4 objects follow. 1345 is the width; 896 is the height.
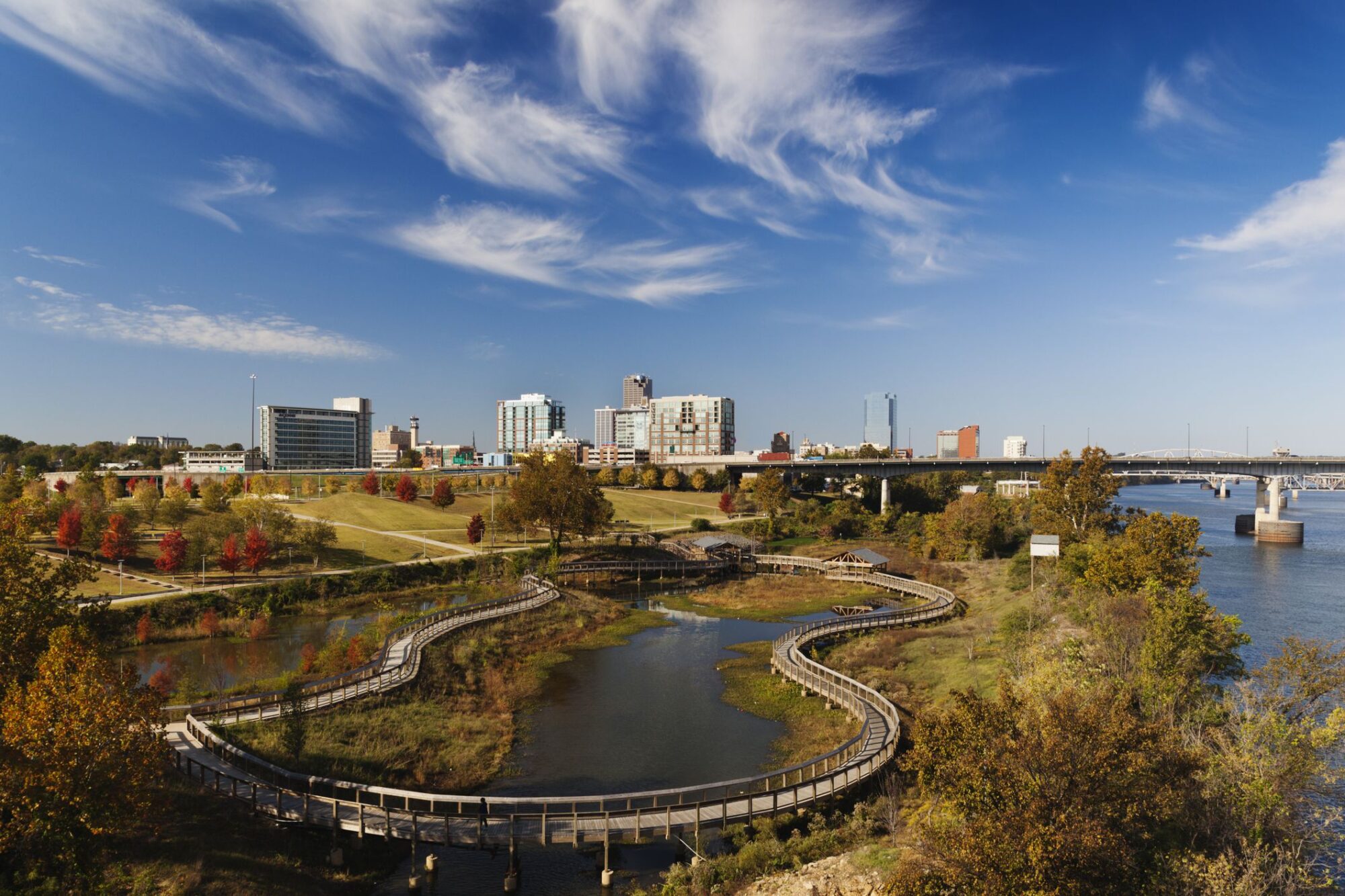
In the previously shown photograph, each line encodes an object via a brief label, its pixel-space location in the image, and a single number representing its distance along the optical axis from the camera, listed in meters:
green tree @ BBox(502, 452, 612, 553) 81.75
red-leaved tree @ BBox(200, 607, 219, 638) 55.03
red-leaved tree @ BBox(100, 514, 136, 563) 65.31
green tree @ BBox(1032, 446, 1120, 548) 70.81
